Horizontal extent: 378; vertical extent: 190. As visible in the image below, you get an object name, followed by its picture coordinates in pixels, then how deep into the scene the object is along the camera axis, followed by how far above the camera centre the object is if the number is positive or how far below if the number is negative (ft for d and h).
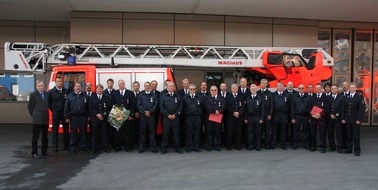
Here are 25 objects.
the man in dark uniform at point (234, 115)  27.78 -2.19
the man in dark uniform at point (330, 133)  28.35 -3.74
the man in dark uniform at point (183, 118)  28.58 -2.50
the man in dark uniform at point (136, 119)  27.81 -2.63
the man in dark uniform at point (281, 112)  28.58 -1.98
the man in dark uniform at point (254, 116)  27.81 -2.28
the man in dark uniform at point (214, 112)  27.17 -1.91
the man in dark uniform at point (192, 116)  27.02 -2.23
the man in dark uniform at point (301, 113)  28.48 -2.10
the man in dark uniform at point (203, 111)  28.12 -1.89
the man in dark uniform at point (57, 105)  27.02 -1.37
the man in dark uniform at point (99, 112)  26.50 -1.90
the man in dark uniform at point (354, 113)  26.43 -1.87
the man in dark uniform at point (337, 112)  27.20 -1.92
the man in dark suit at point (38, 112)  24.85 -1.79
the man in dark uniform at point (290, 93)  29.04 -0.35
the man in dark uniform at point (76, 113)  26.43 -1.96
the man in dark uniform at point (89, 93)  26.71 -0.38
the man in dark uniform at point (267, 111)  28.25 -1.87
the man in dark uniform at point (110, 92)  27.55 -0.30
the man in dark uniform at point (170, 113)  26.50 -1.94
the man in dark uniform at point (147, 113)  26.66 -1.94
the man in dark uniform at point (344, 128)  27.84 -3.25
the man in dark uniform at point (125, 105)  27.50 -1.37
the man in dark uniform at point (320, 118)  28.04 -2.44
